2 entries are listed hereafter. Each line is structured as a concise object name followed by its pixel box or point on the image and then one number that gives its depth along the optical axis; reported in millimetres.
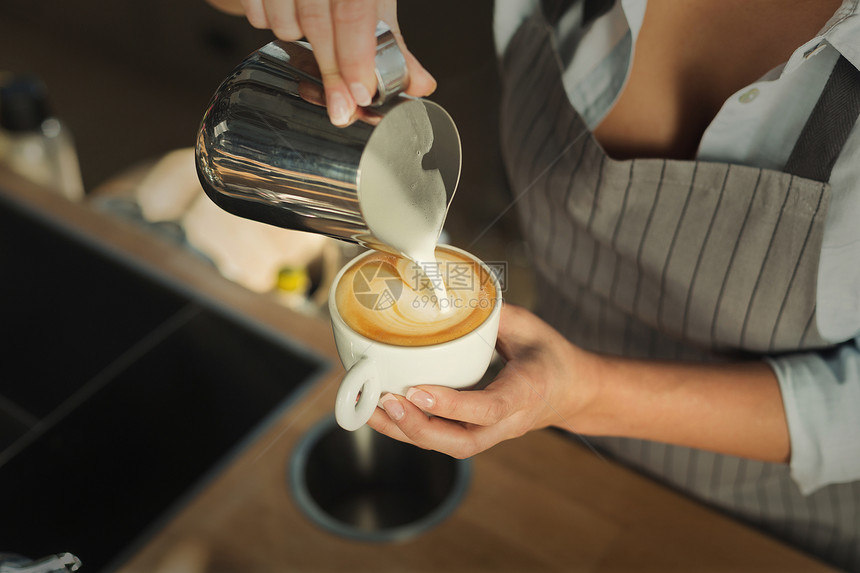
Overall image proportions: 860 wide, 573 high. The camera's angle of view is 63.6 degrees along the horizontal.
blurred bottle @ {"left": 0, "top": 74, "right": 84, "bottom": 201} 1358
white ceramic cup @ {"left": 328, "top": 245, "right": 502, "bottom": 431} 467
